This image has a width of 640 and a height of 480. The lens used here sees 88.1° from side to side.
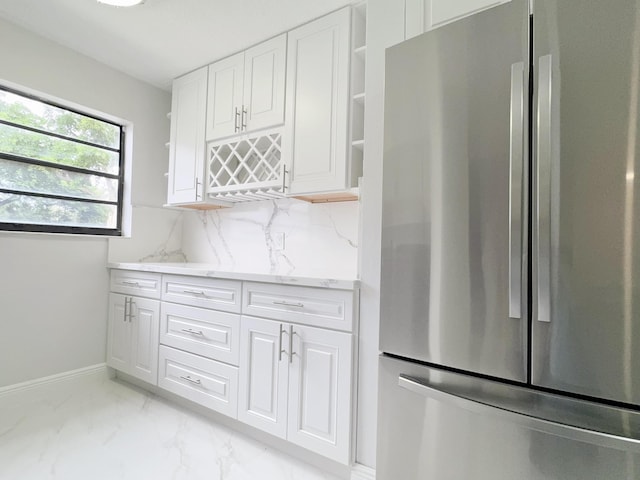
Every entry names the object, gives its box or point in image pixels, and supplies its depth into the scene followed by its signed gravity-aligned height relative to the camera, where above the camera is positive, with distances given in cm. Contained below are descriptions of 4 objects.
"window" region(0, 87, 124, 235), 222 +53
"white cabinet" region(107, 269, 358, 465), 152 -58
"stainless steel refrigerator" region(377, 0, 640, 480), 76 +1
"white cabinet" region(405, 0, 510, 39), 132 +99
